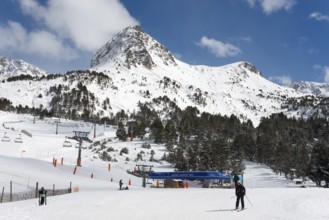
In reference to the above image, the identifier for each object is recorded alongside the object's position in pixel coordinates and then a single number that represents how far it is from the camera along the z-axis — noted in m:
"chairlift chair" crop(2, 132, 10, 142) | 98.38
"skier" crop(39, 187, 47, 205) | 28.50
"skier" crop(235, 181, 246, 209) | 23.84
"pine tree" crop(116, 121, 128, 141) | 134.00
